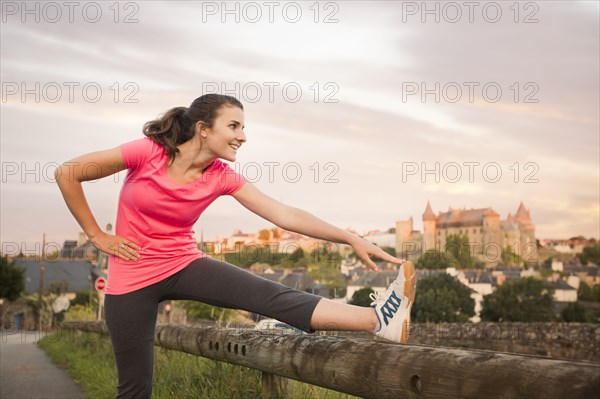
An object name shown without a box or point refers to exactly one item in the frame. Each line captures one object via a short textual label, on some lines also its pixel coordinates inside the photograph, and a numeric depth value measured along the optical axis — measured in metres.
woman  3.58
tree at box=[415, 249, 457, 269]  130.38
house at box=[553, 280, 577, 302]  142.12
